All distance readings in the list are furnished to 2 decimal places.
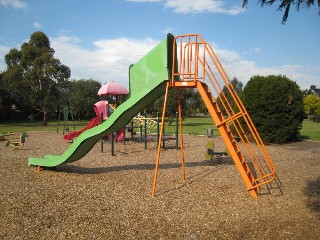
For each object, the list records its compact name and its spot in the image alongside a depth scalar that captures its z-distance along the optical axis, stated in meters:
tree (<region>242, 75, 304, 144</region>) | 15.77
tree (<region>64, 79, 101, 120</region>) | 57.31
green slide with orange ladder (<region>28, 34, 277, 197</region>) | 6.80
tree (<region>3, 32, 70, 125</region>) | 35.78
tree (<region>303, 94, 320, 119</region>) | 80.18
